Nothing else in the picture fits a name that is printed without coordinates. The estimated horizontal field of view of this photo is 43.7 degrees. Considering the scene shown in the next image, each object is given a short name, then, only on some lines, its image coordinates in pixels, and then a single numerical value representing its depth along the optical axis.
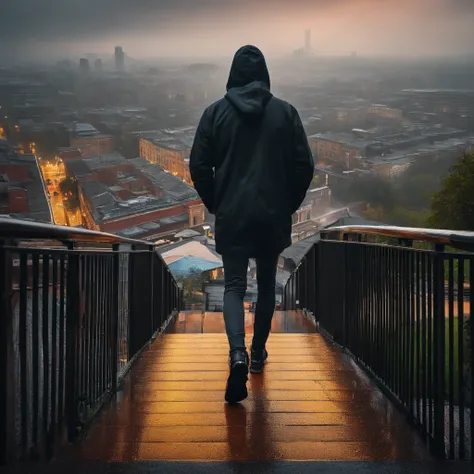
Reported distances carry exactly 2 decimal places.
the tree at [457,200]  15.81
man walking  2.17
